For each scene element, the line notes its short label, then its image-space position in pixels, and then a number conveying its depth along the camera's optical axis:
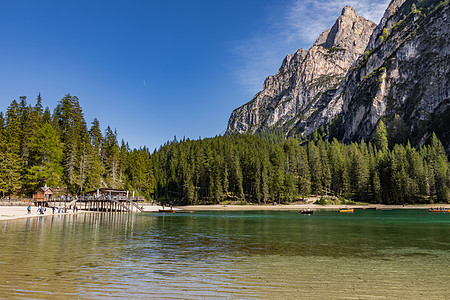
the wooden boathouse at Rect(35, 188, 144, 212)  77.78
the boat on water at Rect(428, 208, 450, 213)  95.75
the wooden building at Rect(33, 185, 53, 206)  74.75
